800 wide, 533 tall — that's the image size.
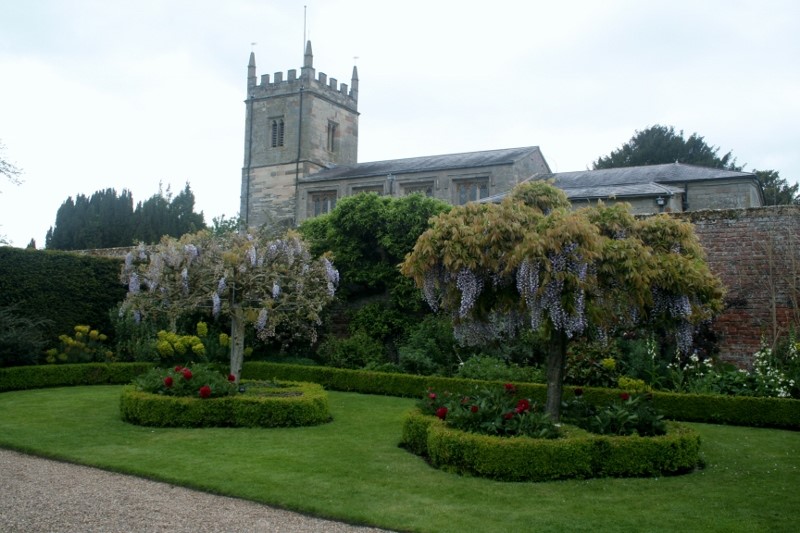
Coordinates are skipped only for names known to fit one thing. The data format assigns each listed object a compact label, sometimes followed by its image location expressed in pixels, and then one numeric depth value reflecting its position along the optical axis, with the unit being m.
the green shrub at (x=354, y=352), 16.56
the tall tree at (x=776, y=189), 36.88
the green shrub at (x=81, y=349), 16.67
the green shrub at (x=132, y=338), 17.41
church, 24.27
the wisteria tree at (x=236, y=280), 13.67
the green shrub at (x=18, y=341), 15.21
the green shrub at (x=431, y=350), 15.09
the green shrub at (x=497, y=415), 8.03
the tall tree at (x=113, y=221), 32.59
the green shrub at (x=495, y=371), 13.51
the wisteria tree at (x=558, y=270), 8.14
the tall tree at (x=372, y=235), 17.89
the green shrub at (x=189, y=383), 11.13
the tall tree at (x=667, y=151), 39.97
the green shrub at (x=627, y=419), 8.29
